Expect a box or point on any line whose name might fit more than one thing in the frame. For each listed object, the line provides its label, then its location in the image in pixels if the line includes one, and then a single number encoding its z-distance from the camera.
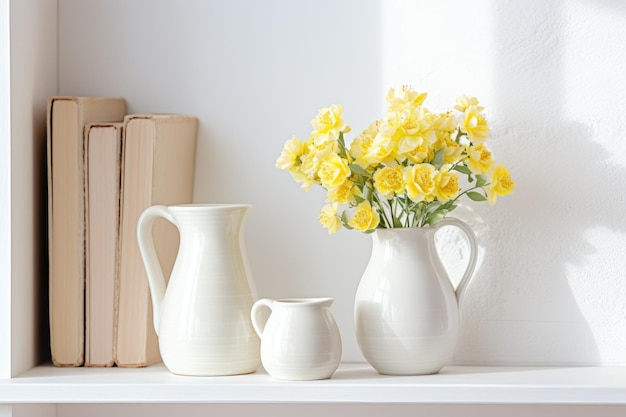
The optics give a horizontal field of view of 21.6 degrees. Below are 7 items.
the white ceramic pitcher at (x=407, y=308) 1.46
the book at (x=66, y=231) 1.52
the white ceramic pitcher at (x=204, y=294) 1.47
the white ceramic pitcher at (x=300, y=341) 1.44
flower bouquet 1.44
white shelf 1.43
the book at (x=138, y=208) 1.51
